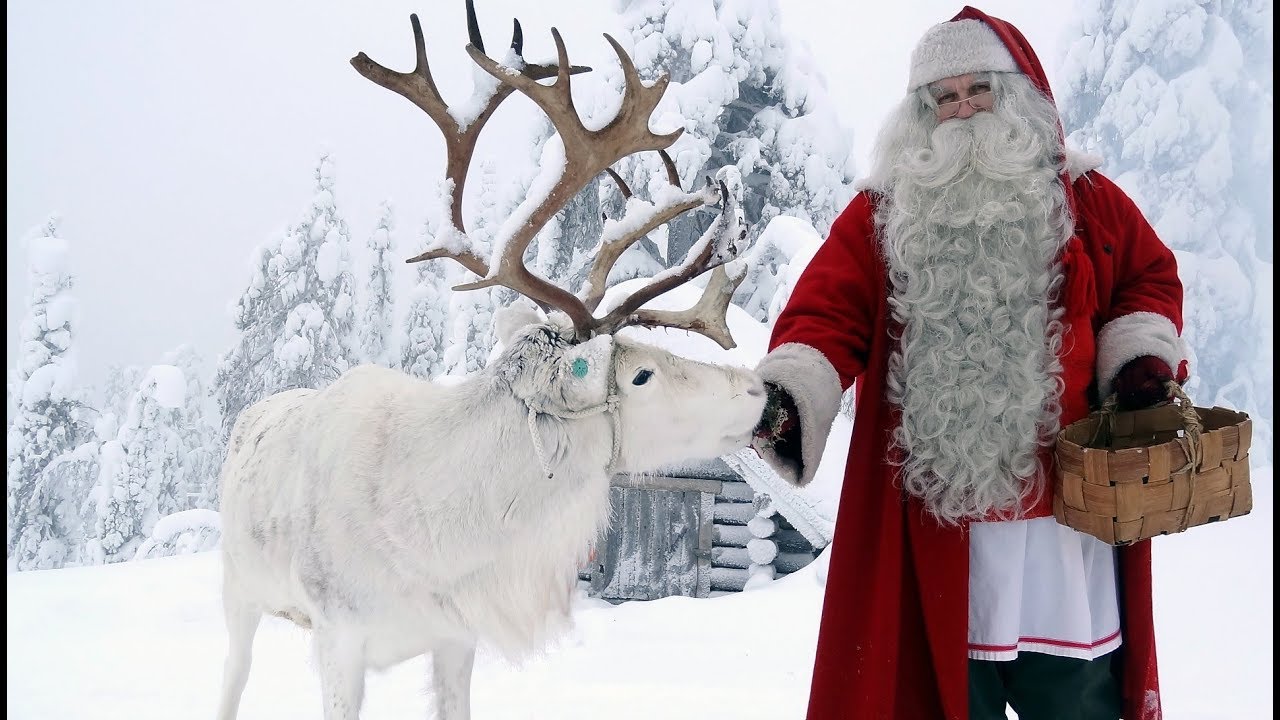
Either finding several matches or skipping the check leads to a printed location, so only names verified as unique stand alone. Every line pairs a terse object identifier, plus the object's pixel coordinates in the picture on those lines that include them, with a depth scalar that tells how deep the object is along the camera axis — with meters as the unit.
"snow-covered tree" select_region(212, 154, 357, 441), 11.60
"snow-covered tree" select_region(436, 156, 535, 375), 10.75
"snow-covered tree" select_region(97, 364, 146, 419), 16.80
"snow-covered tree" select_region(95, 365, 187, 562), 11.05
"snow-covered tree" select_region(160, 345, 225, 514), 13.17
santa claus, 1.96
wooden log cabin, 7.00
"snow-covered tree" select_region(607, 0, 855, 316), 10.45
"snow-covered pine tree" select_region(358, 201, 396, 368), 13.21
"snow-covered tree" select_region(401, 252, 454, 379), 13.90
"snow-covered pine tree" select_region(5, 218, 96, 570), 11.12
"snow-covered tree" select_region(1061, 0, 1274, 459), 8.81
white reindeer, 2.05
